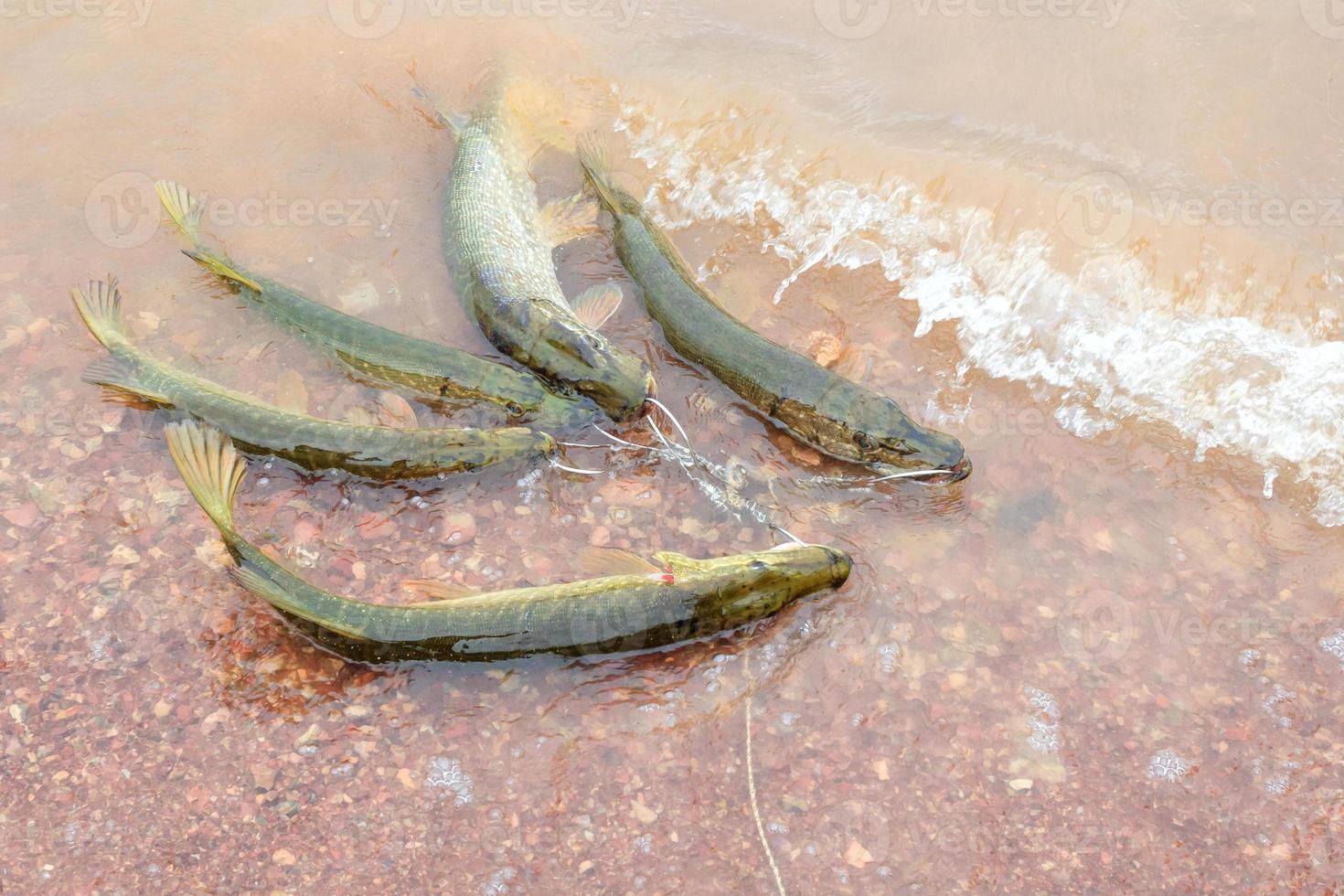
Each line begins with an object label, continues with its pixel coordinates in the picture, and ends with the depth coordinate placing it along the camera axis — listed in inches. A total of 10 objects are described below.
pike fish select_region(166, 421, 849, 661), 152.9
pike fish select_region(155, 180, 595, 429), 190.1
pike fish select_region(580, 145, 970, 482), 178.5
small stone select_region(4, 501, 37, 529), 171.6
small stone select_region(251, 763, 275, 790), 145.5
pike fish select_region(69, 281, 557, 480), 178.1
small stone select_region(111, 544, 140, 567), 167.8
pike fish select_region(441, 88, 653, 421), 189.6
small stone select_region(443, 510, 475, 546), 174.9
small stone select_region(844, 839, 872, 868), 140.3
